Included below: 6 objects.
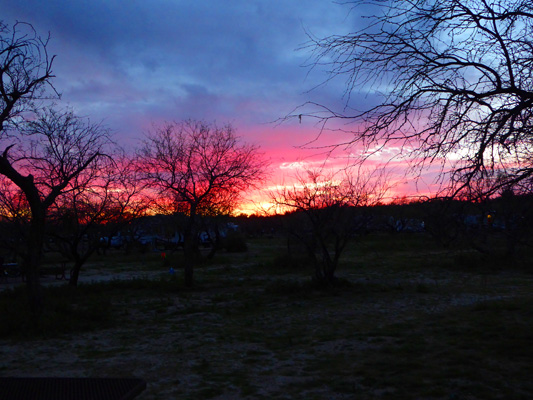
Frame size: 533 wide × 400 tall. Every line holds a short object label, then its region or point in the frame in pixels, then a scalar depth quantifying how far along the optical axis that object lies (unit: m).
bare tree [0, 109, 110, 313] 9.54
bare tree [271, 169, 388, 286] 14.78
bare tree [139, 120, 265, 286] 16.59
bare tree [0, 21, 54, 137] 9.23
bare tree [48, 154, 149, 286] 14.50
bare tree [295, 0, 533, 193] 5.15
